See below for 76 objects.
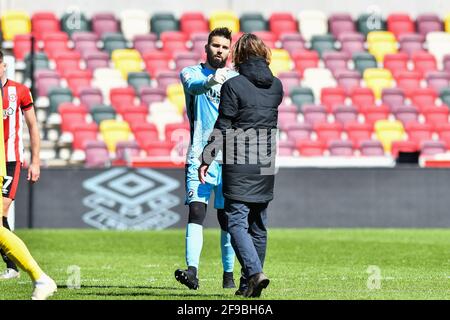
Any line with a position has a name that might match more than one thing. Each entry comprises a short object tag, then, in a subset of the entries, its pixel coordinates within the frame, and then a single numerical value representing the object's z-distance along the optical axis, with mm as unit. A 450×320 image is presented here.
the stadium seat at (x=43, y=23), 28250
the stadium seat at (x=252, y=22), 29594
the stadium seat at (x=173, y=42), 28484
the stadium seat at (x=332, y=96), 27422
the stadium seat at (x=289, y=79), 27469
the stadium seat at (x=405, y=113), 27156
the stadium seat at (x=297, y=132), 25641
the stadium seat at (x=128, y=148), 23370
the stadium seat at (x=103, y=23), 28969
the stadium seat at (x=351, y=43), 29547
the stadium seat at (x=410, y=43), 29984
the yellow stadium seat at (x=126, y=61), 27641
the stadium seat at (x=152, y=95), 26281
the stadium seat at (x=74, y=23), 28656
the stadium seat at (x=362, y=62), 28984
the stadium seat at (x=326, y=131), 25859
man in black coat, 9602
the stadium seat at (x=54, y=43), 27469
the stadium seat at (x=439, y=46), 30031
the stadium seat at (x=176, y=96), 26250
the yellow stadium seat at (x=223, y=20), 29547
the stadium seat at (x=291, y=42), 29172
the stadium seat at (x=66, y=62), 26953
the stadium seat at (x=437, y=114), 26984
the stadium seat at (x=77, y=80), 26406
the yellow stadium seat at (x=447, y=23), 30516
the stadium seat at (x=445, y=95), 27969
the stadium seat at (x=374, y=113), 26891
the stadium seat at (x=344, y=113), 26672
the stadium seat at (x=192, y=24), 29453
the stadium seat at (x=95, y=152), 23672
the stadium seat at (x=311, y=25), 30391
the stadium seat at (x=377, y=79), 28328
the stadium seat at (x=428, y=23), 30653
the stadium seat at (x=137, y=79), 27016
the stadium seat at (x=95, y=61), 27266
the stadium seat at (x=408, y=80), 28531
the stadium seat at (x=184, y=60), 27469
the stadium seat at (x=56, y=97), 25438
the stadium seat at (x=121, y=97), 26266
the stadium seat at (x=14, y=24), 27859
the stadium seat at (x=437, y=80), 28391
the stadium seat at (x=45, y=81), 25922
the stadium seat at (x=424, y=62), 29266
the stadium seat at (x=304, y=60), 28531
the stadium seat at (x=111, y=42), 28172
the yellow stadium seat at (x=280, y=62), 28234
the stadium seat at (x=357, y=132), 26125
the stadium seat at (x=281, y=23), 29969
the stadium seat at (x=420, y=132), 26594
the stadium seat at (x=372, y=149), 25109
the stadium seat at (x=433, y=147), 25219
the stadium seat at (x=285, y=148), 24500
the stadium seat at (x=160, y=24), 29453
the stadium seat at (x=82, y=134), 24656
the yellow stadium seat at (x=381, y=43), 29922
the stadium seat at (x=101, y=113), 25422
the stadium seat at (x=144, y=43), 28547
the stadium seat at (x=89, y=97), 25953
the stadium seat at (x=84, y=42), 27938
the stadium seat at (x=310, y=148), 24953
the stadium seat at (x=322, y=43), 29438
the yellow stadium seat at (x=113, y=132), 24906
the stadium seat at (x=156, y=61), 27766
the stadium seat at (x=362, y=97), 27469
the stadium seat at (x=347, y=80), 28016
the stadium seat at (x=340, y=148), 24922
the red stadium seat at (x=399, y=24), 30906
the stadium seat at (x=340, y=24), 30531
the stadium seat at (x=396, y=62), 29250
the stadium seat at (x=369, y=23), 30656
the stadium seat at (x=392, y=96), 27719
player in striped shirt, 11727
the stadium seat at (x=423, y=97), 27859
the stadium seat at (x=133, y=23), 29297
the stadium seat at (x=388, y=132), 26450
